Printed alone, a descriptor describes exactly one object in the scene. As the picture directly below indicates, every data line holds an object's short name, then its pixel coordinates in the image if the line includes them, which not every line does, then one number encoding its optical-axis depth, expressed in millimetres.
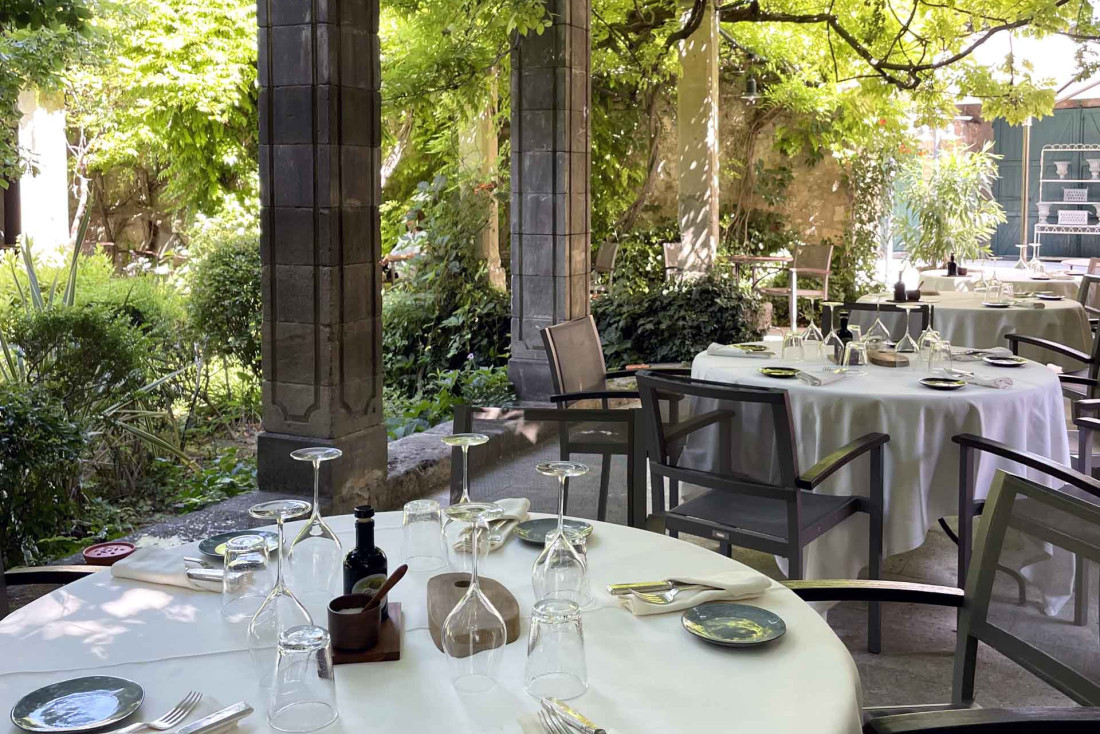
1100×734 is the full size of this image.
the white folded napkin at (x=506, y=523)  2031
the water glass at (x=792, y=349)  4605
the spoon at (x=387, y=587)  1571
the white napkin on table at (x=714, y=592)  1771
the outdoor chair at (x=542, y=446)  2682
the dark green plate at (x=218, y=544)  1996
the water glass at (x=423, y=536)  1839
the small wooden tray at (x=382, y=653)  1566
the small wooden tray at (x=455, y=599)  1651
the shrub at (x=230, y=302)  6793
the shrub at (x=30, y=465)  3879
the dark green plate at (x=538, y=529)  2114
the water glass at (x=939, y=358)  4215
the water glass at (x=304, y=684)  1300
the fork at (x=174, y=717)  1358
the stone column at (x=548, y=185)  6613
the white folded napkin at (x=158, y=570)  1883
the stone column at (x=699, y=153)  10414
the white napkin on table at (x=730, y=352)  4645
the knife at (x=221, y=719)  1329
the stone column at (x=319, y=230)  4328
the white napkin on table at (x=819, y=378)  3906
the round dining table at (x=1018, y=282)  8094
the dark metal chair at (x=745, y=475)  3139
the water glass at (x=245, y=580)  1602
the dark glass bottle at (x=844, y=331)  5962
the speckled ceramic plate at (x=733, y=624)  1633
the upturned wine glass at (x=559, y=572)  1718
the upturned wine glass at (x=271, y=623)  1483
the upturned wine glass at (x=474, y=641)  1476
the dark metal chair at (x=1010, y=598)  1798
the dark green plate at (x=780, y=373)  4082
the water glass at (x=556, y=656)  1419
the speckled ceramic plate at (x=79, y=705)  1371
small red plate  2865
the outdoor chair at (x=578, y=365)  4277
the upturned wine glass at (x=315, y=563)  1731
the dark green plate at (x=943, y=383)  3814
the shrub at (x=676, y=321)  8422
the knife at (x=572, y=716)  1340
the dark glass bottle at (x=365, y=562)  1695
